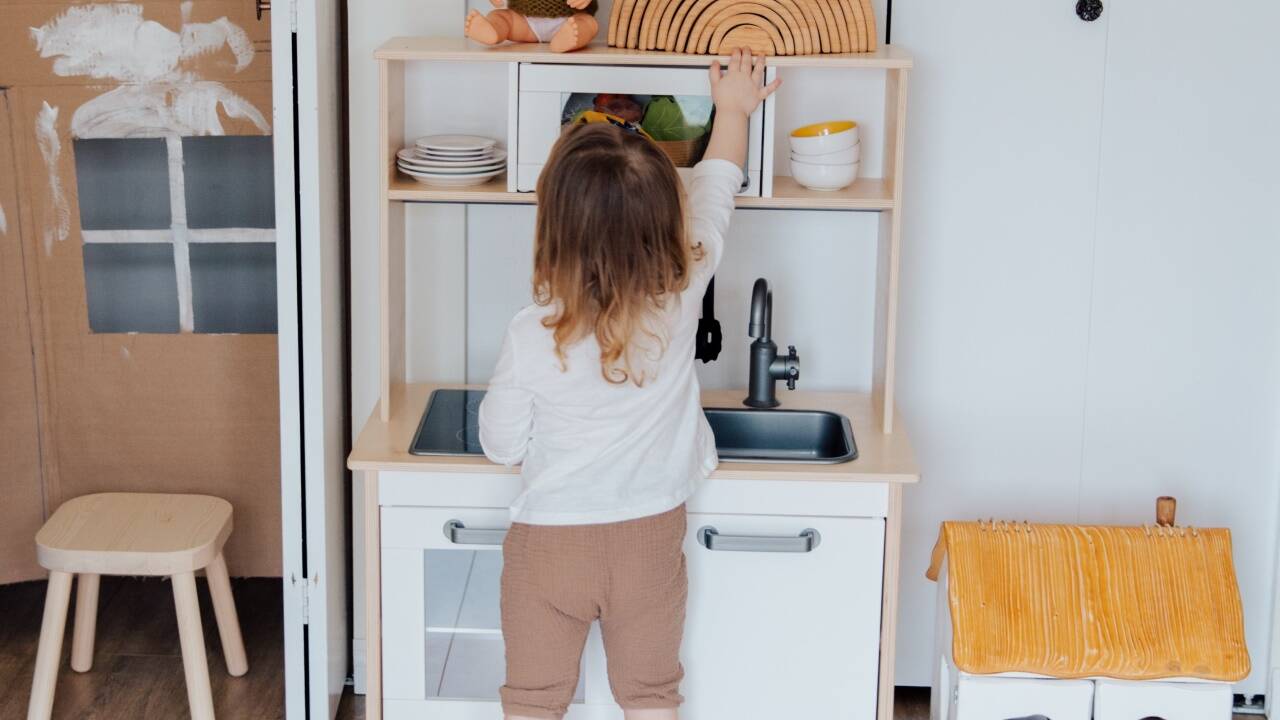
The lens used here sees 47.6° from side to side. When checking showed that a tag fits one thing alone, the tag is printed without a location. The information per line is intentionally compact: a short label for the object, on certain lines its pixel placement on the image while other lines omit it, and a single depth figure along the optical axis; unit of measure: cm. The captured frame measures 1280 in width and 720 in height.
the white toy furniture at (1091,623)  249
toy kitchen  239
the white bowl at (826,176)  249
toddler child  203
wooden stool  269
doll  239
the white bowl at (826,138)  248
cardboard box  286
